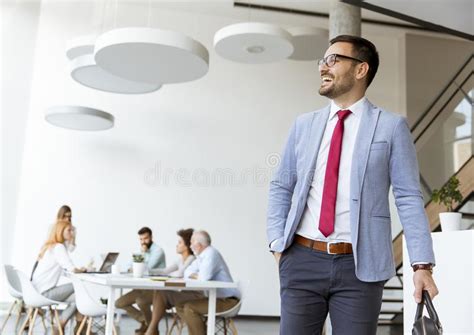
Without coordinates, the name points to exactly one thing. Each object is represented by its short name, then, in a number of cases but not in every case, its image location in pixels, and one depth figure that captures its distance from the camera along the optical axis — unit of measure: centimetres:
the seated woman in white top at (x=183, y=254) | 666
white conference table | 485
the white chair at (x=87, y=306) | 529
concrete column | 627
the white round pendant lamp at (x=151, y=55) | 536
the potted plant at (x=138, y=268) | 567
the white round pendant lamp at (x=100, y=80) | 683
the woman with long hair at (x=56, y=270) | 598
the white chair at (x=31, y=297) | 577
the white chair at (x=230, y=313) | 565
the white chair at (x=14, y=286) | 655
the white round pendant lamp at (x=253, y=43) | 685
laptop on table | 678
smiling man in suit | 181
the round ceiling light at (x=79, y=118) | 796
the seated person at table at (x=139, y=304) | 682
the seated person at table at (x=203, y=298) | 564
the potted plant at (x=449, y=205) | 442
